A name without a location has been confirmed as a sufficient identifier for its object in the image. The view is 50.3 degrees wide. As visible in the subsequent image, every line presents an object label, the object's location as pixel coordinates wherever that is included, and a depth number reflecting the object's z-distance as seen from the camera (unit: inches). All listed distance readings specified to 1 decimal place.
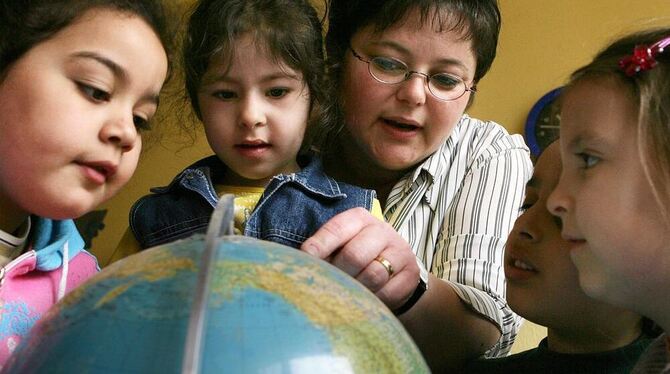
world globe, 18.8
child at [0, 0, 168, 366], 32.9
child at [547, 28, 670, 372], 28.7
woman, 44.1
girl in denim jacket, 44.8
